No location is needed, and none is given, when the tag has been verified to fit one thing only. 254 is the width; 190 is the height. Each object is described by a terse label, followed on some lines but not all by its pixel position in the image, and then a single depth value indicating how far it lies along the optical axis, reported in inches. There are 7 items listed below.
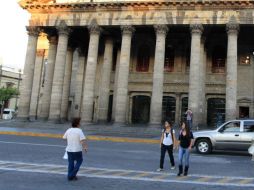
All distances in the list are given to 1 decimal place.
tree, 2630.4
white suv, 671.1
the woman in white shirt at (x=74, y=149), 360.5
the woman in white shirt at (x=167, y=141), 461.7
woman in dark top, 420.2
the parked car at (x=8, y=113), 2525.1
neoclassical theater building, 1197.7
